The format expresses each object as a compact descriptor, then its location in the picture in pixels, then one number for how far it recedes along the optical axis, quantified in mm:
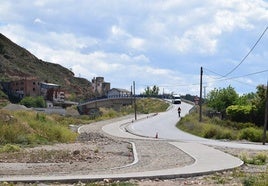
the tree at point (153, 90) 183875
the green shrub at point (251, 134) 44156
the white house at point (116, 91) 194850
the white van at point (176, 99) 131700
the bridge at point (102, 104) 140875
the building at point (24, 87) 156875
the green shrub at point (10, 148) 27628
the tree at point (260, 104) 63844
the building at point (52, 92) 162375
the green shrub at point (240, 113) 67500
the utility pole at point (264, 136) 38925
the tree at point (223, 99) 99875
